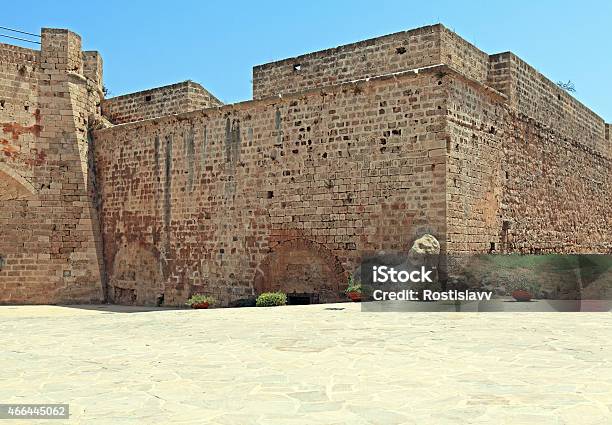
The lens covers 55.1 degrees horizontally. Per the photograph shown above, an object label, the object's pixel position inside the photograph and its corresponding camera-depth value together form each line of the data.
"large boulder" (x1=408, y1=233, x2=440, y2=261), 10.22
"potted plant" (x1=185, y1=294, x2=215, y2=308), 13.03
